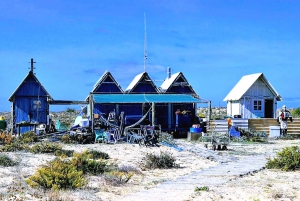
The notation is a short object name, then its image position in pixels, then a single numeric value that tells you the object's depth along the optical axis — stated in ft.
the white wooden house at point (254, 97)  97.13
